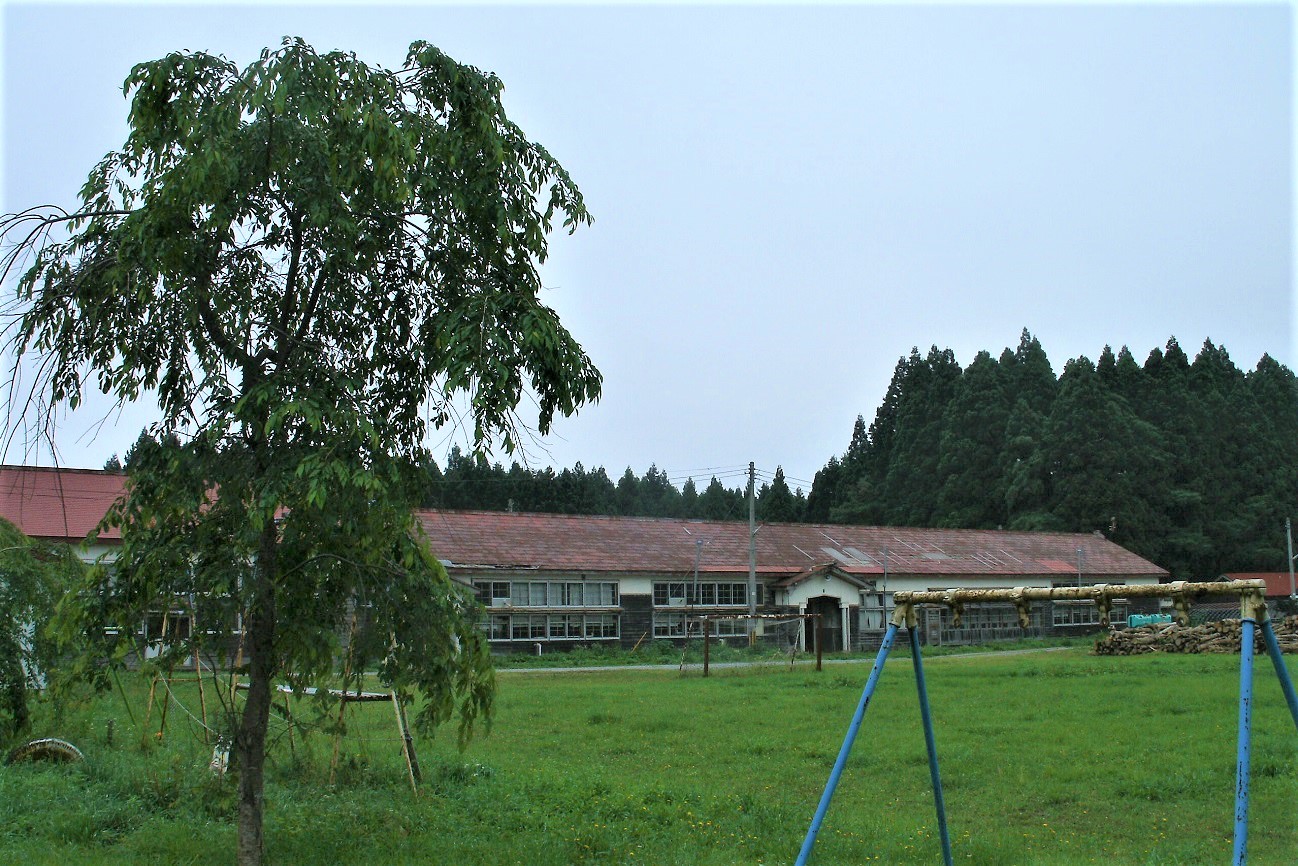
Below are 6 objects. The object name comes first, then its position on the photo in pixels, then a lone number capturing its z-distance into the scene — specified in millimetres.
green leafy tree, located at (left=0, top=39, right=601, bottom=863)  6801
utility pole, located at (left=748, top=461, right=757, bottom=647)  38688
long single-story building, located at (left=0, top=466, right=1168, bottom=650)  36094
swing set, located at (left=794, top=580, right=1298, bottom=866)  6336
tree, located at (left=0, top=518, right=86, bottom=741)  11453
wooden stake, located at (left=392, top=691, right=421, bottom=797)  9992
